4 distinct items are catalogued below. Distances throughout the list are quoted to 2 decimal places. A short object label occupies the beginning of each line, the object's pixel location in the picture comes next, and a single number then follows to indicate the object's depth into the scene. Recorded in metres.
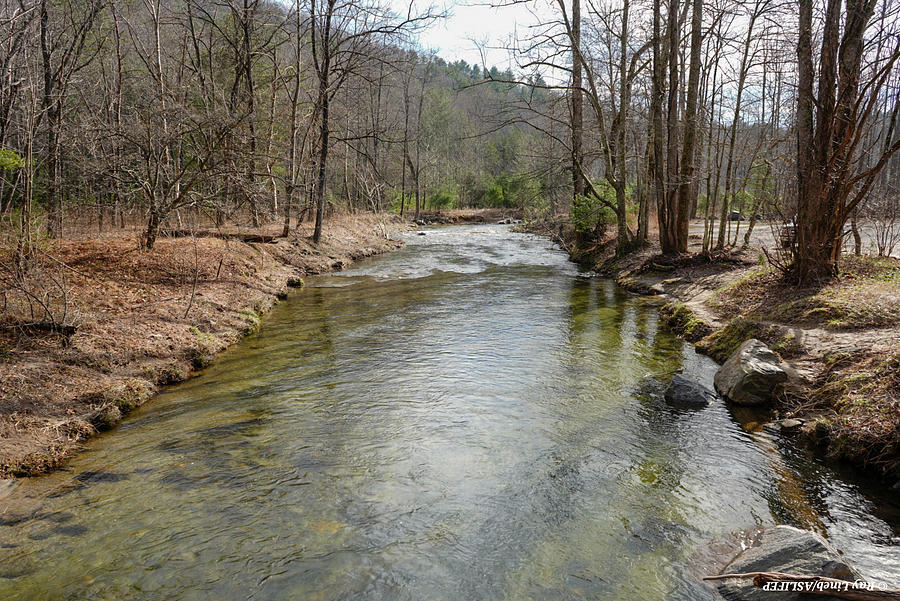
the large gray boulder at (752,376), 6.62
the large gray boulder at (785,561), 3.37
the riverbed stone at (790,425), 5.93
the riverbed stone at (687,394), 6.79
